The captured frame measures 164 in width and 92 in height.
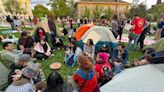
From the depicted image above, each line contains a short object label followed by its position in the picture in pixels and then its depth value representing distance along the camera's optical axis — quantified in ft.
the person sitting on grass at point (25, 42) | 12.48
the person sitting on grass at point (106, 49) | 11.02
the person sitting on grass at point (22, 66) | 7.47
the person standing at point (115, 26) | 17.11
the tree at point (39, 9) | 102.42
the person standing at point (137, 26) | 14.20
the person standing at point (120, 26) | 17.83
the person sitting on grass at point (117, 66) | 7.65
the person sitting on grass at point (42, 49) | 12.67
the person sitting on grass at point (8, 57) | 8.90
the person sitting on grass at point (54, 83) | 5.23
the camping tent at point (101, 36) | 12.51
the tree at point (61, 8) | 62.32
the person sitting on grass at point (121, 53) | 10.59
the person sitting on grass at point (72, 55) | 11.63
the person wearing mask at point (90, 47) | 11.76
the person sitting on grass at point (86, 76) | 6.08
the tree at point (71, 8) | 61.86
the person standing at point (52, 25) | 15.56
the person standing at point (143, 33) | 14.53
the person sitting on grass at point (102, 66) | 7.46
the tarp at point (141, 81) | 4.38
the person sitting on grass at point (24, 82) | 6.03
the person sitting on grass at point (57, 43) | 14.99
